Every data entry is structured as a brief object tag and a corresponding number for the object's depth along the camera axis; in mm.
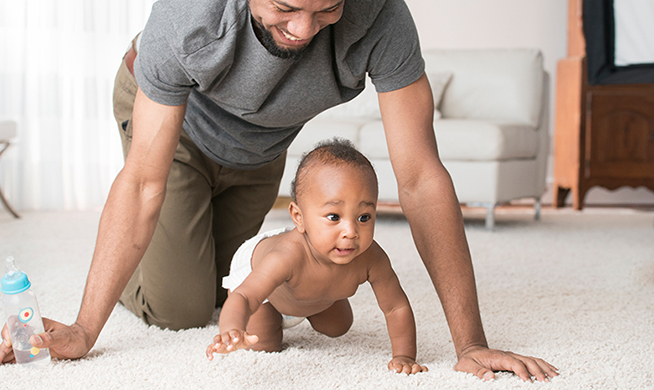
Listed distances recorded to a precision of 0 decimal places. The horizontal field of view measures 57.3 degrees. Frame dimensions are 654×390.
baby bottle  968
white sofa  2738
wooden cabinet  3520
